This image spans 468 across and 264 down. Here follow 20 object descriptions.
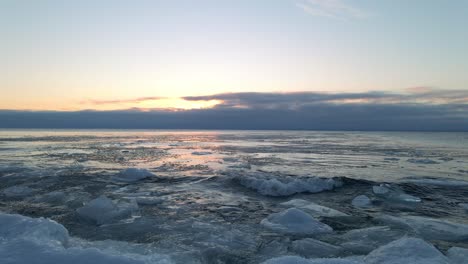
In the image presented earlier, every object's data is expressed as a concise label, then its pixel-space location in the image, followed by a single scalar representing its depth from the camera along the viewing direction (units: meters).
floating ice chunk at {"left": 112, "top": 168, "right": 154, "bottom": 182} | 12.66
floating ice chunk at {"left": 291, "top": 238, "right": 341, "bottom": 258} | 5.57
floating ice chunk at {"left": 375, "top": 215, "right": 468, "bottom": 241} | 6.56
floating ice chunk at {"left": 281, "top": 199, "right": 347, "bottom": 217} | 8.12
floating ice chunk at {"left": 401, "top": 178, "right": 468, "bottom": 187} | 11.85
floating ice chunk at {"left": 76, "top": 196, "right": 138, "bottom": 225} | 7.43
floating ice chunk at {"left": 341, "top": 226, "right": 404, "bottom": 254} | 5.84
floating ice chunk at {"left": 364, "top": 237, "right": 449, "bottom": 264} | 5.00
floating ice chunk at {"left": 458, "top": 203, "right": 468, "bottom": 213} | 8.75
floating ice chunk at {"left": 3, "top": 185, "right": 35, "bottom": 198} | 9.77
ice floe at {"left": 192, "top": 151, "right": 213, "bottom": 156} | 23.09
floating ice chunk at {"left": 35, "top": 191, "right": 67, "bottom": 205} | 9.05
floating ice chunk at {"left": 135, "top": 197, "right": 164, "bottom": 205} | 9.12
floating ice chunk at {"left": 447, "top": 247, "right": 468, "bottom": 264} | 5.14
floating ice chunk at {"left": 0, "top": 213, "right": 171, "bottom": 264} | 4.46
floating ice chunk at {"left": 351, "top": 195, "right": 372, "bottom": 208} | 9.17
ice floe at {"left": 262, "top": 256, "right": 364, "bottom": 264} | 4.76
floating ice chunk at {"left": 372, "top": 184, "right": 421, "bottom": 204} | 9.63
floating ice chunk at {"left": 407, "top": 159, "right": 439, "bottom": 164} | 18.28
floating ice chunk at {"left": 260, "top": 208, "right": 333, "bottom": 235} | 6.84
